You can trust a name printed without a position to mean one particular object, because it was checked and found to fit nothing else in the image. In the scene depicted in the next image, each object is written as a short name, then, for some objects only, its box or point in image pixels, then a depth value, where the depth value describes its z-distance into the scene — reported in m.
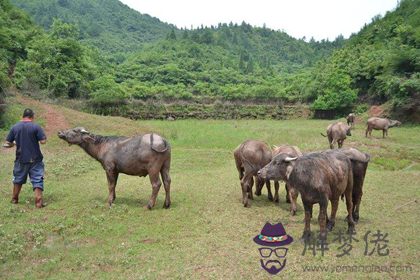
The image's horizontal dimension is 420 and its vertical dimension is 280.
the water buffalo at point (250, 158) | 7.89
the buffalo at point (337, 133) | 15.67
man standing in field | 7.33
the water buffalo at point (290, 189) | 7.41
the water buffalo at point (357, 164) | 6.37
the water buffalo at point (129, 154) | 7.52
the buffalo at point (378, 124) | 20.27
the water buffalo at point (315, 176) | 5.53
